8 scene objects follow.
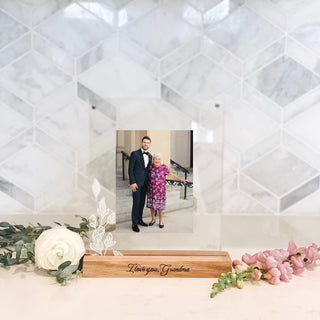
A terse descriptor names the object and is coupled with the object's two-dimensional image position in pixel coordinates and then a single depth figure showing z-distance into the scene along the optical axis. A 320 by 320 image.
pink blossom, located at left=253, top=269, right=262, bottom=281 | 0.64
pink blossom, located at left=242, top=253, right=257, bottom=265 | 0.69
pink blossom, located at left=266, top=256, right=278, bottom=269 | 0.65
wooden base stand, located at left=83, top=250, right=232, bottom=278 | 0.67
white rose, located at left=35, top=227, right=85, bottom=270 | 0.66
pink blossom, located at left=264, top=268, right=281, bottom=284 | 0.64
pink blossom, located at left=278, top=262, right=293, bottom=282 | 0.65
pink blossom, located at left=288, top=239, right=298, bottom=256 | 0.72
